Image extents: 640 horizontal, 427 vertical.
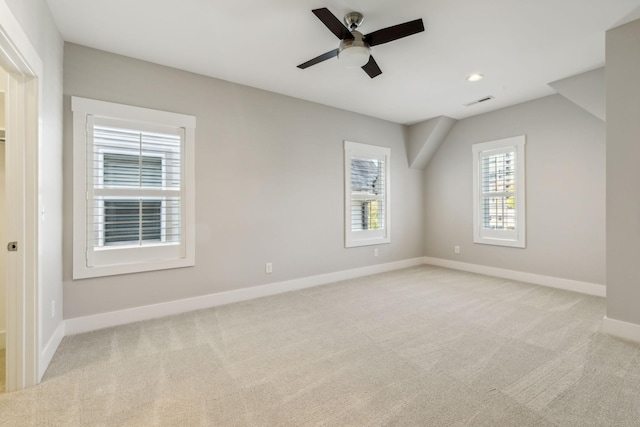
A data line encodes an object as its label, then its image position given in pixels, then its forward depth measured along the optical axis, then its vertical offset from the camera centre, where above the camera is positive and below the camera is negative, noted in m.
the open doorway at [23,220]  1.85 -0.03
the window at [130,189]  2.78 +0.26
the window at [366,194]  4.75 +0.34
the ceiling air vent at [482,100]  4.19 +1.66
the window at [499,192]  4.52 +0.35
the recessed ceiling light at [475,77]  3.47 +1.64
